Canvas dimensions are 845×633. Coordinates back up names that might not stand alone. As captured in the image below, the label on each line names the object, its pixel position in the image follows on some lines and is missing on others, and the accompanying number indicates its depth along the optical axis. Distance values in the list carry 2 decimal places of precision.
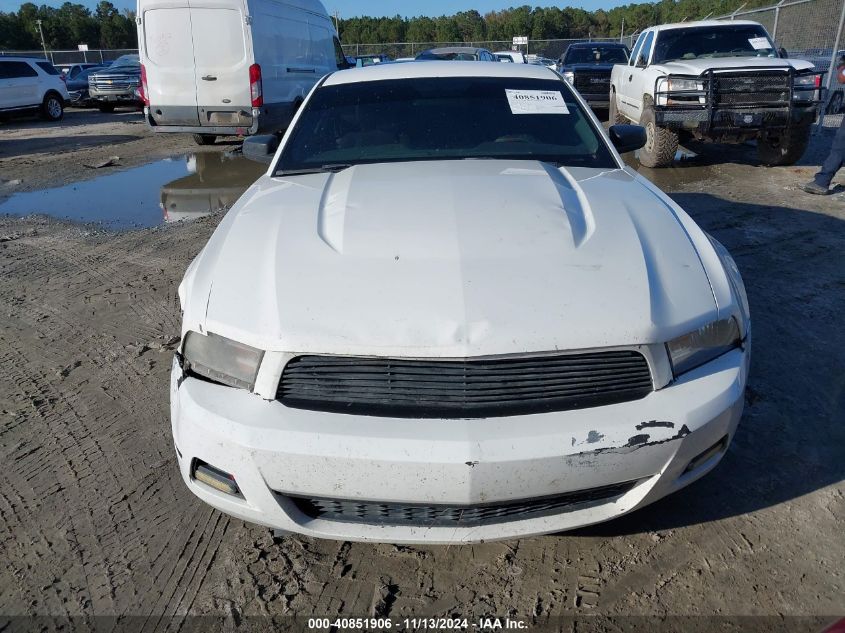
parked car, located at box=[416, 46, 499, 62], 16.23
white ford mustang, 1.84
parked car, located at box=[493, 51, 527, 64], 19.77
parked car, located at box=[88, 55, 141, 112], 21.03
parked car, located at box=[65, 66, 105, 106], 23.36
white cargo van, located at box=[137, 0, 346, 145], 10.29
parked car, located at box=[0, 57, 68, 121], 17.39
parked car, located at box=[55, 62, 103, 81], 25.05
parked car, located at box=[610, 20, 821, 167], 8.12
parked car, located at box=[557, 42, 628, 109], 15.14
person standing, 7.15
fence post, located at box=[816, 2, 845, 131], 10.85
